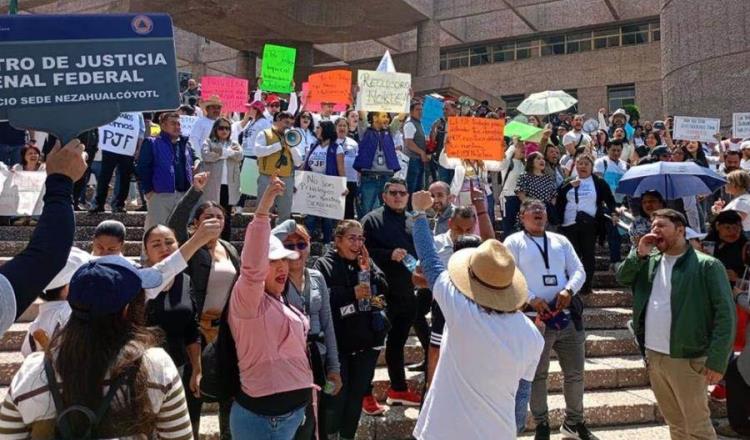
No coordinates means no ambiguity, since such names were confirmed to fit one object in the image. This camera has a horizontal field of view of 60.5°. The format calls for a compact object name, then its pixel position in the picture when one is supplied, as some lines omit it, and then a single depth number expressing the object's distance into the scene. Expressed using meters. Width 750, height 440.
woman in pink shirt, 3.08
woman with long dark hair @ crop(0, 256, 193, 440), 1.85
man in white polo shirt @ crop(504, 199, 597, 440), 5.27
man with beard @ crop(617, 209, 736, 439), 4.52
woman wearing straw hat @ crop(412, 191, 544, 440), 2.98
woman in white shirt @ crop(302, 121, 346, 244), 8.69
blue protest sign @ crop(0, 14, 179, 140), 2.39
